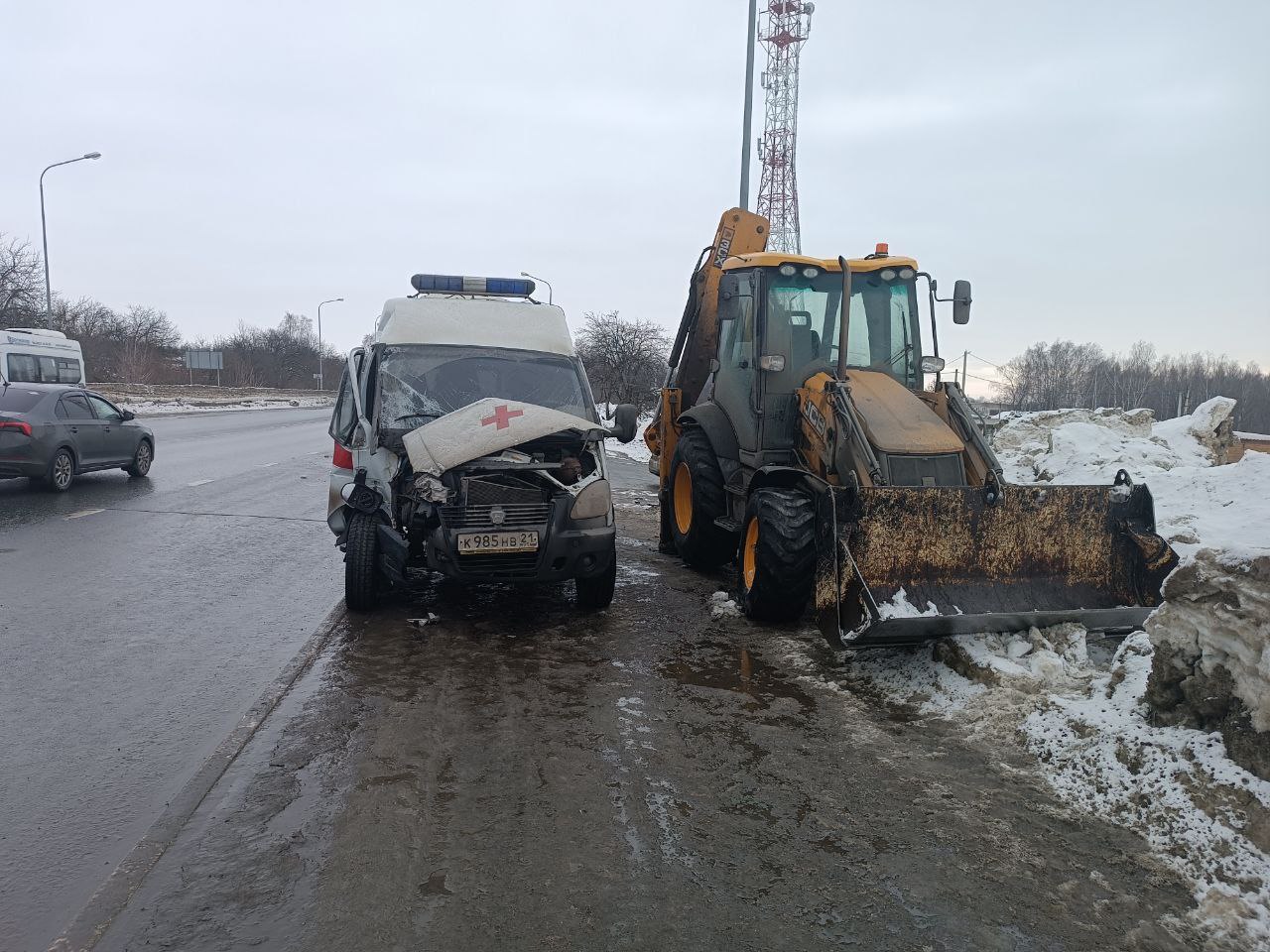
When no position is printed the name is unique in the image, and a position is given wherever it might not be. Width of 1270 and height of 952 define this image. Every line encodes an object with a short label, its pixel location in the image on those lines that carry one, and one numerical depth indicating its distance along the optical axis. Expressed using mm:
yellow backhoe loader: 5883
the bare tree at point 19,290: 39312
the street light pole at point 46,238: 32750
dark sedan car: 12453
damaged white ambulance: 6453
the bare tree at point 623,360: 32375
